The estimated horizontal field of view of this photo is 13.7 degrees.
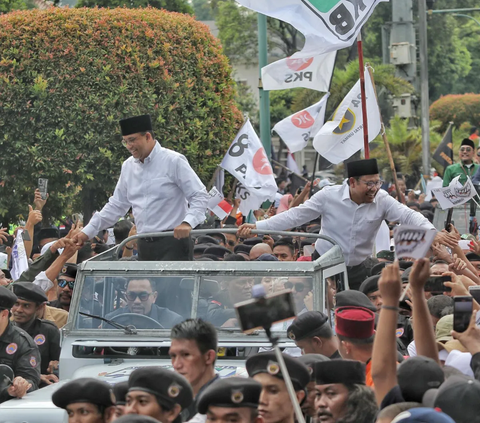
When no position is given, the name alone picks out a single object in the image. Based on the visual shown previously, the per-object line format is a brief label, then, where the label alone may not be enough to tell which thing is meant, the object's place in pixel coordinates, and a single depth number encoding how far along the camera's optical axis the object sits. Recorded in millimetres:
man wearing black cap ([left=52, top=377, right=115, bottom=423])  9608
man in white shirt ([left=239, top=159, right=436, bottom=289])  16809
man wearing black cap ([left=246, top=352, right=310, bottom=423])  9452
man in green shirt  28336
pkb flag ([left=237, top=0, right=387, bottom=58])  20399
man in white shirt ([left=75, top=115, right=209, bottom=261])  16240
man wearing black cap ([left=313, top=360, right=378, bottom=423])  9295
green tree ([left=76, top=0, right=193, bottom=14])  45846
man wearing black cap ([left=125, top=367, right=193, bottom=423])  9047
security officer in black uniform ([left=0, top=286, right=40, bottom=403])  14766
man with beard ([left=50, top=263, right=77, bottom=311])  19071
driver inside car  14686
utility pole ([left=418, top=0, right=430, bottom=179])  64027
